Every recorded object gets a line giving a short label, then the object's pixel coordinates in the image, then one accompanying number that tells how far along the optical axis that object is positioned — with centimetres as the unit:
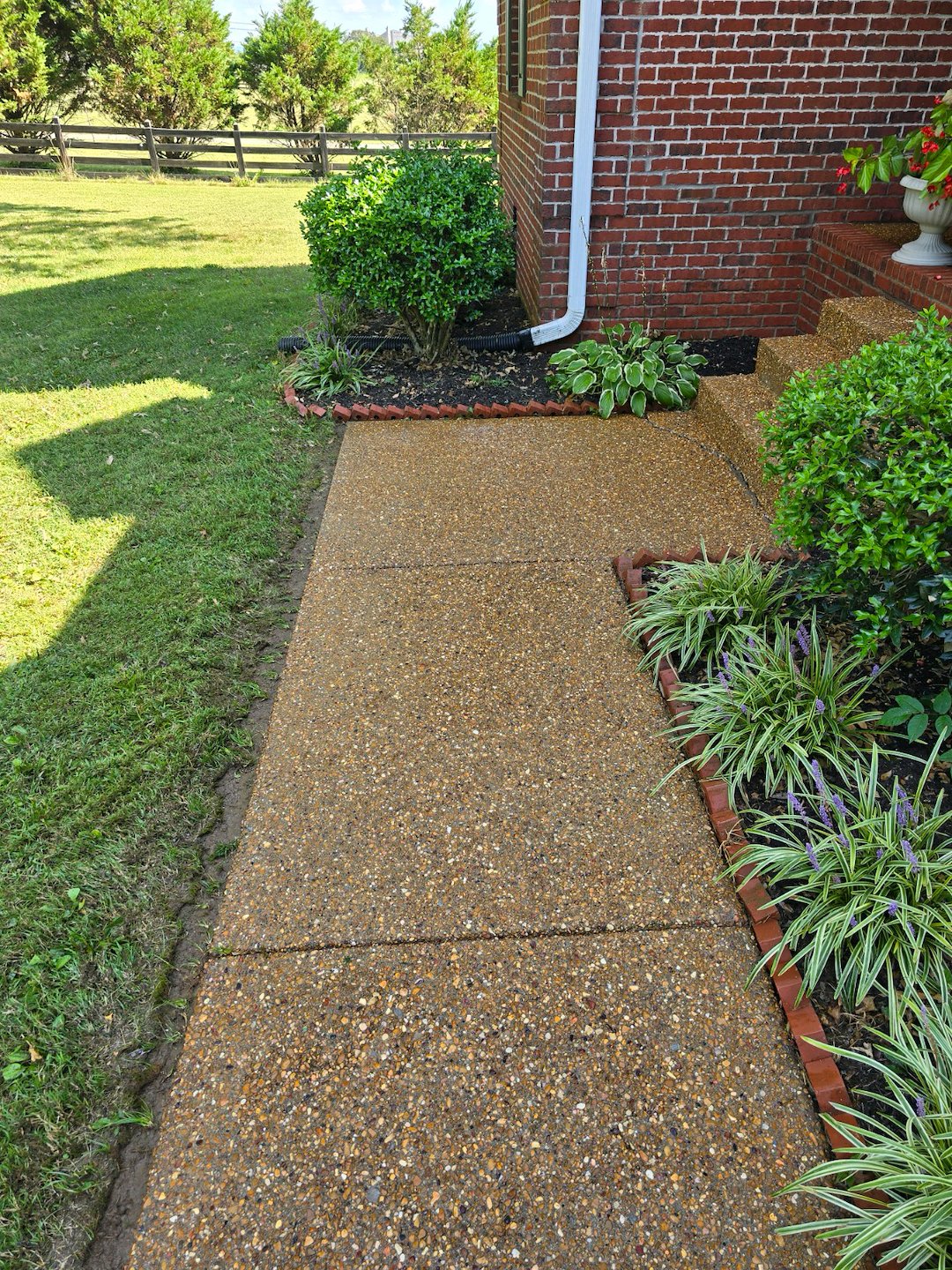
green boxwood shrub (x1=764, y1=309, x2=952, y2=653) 210
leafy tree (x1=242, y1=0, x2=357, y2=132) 1573
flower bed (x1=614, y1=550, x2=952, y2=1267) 142
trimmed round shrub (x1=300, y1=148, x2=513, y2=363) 469
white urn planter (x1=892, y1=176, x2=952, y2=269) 368
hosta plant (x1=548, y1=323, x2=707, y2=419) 453
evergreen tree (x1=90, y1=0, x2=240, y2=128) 1442
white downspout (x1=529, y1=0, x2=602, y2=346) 412
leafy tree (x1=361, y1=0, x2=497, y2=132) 1616
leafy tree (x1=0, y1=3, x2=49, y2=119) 1412
